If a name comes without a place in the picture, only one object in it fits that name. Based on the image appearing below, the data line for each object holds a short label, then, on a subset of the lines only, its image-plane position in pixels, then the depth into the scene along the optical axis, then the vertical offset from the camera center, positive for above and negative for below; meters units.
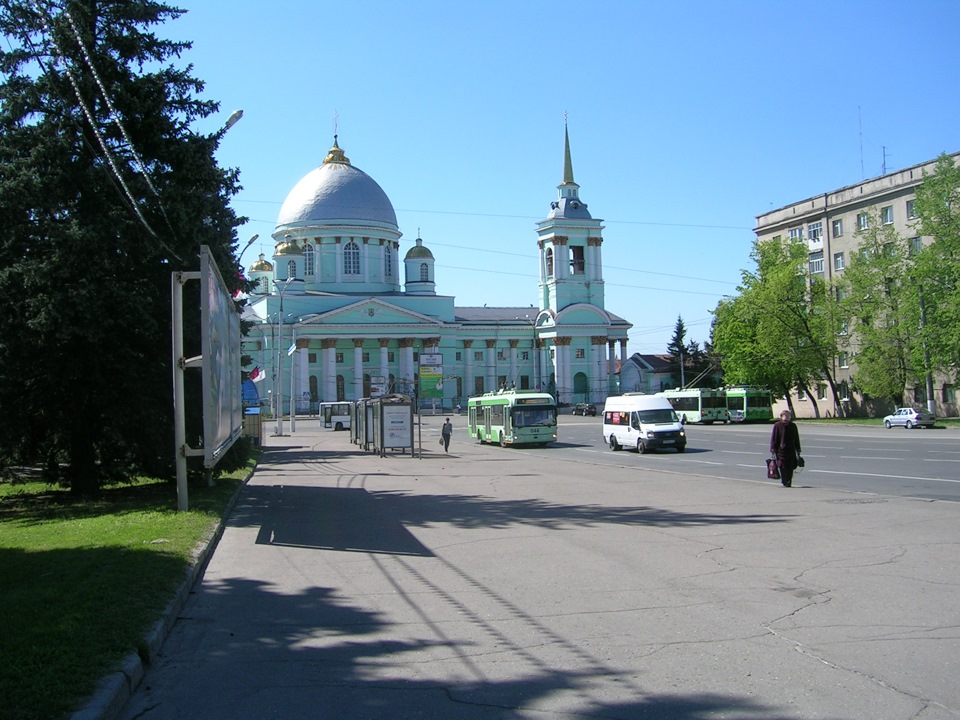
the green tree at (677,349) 116.81 +6.21
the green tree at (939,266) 53.22 +7.15
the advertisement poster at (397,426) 37.31 -0.80
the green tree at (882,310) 57.69 +5.21
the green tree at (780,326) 64.94 +4.86
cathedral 97.06 +10.47
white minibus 34.34 -0.97
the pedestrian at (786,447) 18.48 -1.03
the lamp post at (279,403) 59.45 +0.43
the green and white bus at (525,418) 43.06 -0.73
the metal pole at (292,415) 65.81 -0.42
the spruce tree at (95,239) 18.26 +3.57
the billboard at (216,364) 13.48 +0.78
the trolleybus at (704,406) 65.31 -0.65
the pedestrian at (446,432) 40.22 -1.18
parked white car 50.12 -1.48
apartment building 62.78 +12.64
